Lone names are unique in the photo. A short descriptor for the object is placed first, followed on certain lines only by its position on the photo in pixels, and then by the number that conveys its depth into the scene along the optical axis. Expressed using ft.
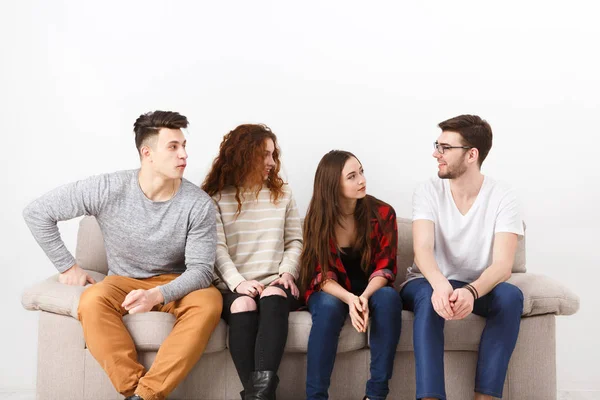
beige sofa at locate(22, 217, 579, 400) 8.86
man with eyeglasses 8.46
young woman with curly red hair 9.53
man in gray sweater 9.06
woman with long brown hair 8.64
